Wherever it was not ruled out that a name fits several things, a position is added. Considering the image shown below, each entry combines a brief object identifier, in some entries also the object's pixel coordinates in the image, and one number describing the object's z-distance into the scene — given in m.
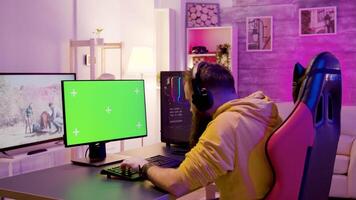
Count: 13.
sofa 4.08
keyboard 1.91
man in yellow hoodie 1.50
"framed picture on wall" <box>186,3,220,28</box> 5.80
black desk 1.68
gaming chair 1.39
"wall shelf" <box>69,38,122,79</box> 4.22
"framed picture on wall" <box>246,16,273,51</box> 5.59
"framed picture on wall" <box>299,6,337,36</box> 5.29
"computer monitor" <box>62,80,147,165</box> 2.17
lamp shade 5.10
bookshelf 5.60
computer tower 2.81
